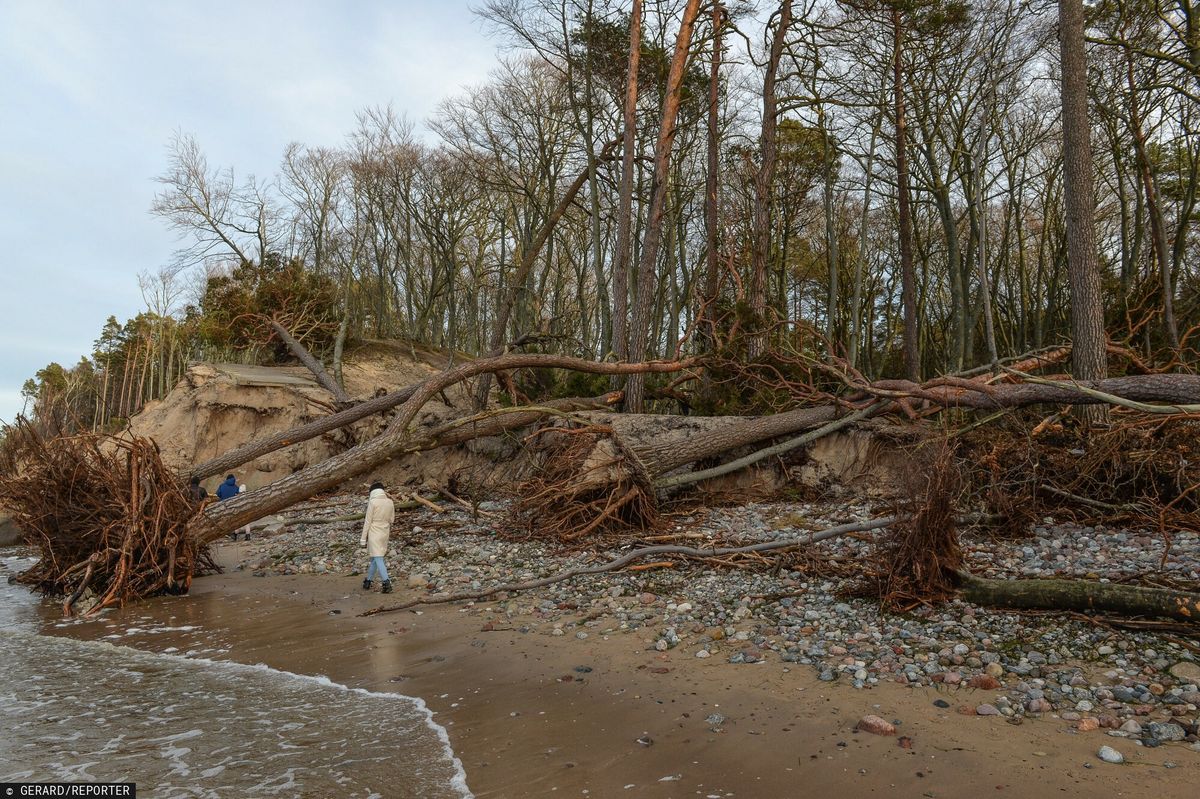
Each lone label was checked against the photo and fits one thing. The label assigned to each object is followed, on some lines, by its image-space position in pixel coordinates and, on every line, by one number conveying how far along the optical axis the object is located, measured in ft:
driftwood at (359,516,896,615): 23.62
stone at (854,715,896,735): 12.99
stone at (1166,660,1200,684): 13.70
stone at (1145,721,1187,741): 11.89
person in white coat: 27.94
